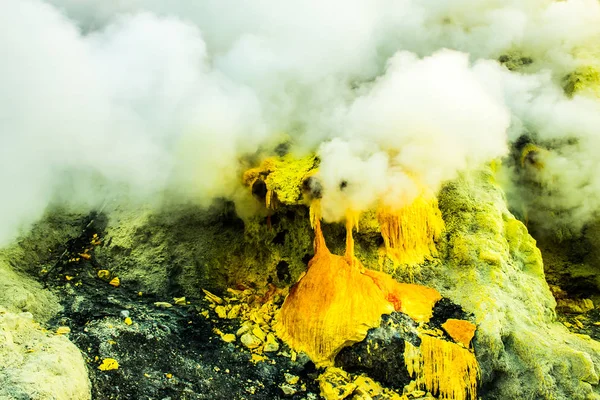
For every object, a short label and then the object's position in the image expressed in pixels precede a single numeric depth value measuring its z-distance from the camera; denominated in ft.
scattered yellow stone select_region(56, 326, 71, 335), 14.35
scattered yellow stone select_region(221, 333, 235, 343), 16.68
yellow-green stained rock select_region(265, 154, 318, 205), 17.74
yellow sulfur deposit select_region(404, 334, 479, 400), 14.66
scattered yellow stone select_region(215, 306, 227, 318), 18.01
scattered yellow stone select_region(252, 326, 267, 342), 17.03
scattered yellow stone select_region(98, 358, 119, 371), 13.61
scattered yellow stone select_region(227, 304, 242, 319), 18.01
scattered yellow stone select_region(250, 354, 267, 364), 16.08
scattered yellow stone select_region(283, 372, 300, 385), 15.42
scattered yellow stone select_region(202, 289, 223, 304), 18.65
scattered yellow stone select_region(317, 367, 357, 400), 14.78
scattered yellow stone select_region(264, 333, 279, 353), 16.57
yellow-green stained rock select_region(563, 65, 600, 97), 21.72
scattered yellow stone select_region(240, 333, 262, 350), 16.63
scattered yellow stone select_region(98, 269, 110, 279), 18.46
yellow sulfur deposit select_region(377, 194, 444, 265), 17.25
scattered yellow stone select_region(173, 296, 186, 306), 18.15
